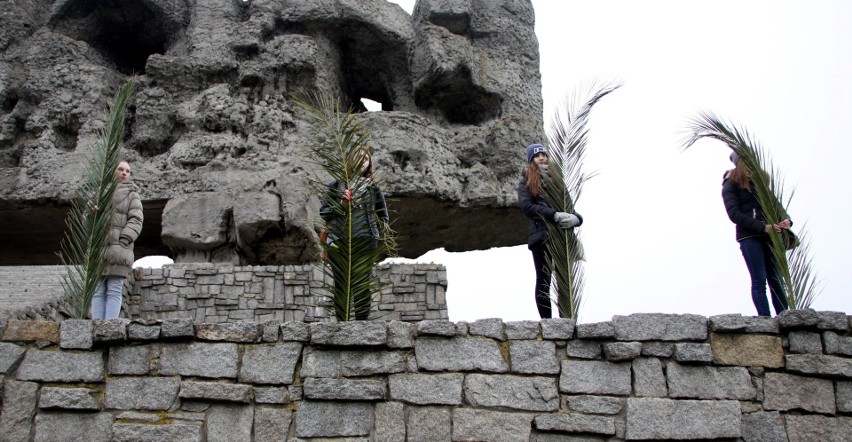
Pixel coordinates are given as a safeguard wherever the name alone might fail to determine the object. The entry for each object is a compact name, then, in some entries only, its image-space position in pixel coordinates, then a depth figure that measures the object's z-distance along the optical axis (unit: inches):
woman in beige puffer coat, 222.7
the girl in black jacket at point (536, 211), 212.2
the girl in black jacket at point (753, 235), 205.9
